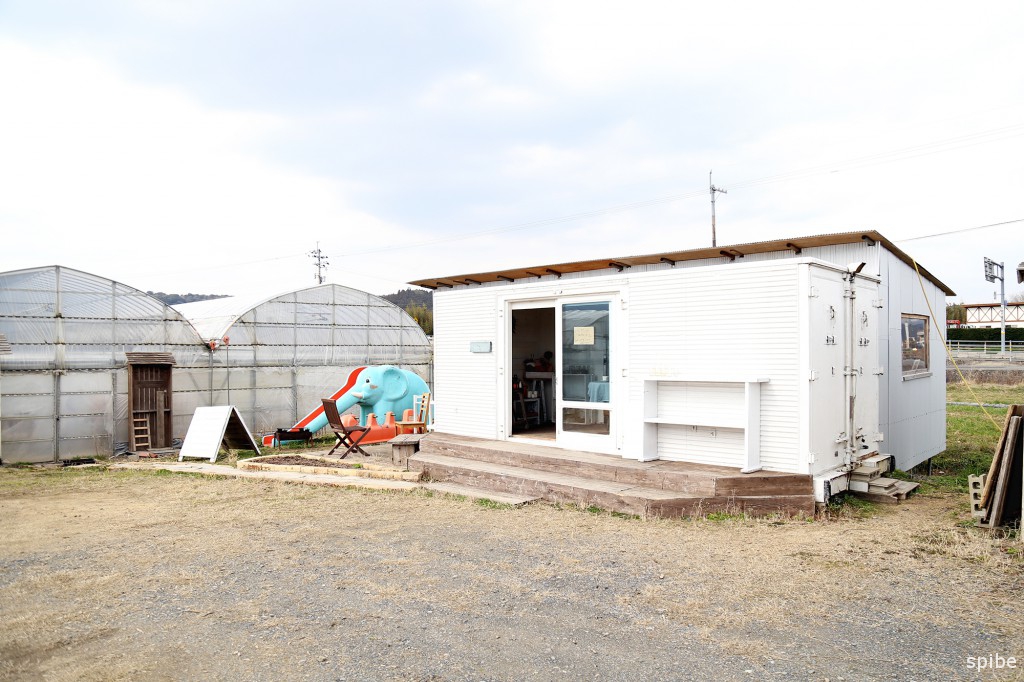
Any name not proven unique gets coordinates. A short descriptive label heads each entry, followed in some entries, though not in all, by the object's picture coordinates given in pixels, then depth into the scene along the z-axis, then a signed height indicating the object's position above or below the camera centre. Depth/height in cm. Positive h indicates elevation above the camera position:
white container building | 704 -10
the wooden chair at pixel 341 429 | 1147 -142
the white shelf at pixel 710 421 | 718 -83
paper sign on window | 863 +17
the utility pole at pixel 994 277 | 3843 +441
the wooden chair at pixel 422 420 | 1318 -144
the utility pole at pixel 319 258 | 4784 +676
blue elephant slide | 1398 -98
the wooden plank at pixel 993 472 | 626 -120
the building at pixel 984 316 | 5525 +266
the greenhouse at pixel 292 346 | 1520 +11
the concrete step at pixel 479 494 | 760 -177
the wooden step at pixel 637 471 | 688 -141
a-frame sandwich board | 1223 -154
